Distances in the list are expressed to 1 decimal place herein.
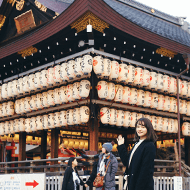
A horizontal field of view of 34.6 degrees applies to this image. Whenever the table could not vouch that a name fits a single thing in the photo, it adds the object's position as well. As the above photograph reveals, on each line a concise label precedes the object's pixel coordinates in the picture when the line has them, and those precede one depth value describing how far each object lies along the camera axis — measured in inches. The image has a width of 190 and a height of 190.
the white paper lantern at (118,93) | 467.5
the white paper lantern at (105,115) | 451.1
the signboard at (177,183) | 402.6
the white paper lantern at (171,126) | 547.9
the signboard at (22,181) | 392.8
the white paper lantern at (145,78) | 500.1
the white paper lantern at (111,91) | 457.7
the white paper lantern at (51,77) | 488.1
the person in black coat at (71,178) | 335.9
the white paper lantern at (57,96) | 491.2
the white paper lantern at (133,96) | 489.2
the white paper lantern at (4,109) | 597.9
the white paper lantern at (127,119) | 482.6
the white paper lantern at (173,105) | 549.0
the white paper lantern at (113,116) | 458.9
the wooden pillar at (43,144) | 609.9
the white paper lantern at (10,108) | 587.8
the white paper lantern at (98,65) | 438.3
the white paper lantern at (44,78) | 500.4
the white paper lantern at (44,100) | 514.0
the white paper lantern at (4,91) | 584.7
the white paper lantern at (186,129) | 575.4
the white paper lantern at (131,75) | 480.6
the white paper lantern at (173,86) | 540.7
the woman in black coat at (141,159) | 164.7
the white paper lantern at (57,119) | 494.0
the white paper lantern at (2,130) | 608.7
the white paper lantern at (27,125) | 554.9
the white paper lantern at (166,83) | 530.6
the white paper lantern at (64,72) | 464.1
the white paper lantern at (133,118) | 494.3
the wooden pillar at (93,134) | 447.5
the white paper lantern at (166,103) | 540.4
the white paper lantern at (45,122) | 516.7
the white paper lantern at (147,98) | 510.3
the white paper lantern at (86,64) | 431.8
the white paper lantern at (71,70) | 453.5
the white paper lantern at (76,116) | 458.7
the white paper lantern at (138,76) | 491.6
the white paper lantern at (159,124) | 530.6
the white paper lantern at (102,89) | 446.9
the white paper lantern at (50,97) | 502.6
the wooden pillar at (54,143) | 526.4
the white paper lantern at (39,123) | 529.0
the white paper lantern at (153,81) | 511.8
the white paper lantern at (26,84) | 537.6
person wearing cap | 312.8
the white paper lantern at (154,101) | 523.2
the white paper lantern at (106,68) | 446.3
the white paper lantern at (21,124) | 569.0
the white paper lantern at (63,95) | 478.0
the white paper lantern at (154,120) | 525.2
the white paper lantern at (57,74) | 476.1
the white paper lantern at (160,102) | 531.5
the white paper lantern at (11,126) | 590.9
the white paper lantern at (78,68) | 439.5
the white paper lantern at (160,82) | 521.0
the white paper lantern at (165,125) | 539.8
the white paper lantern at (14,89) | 562.3
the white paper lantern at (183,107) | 562.9
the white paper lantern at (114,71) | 457.4
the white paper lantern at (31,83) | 524.6
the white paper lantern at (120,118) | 471.8
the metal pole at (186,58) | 539.1
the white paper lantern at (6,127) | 598.9
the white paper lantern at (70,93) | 465.8
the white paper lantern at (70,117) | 469.4
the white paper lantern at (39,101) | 524.1
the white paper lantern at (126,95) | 479.8
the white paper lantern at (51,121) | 506.0
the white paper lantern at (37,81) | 512.4
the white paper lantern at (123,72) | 469.7
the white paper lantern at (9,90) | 572.7
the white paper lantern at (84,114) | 446.0
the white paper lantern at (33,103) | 537.0
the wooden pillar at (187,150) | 634.1
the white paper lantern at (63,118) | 482.6
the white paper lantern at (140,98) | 501.4
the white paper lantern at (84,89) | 443.8
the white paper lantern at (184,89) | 559.5
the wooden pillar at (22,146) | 586.6
